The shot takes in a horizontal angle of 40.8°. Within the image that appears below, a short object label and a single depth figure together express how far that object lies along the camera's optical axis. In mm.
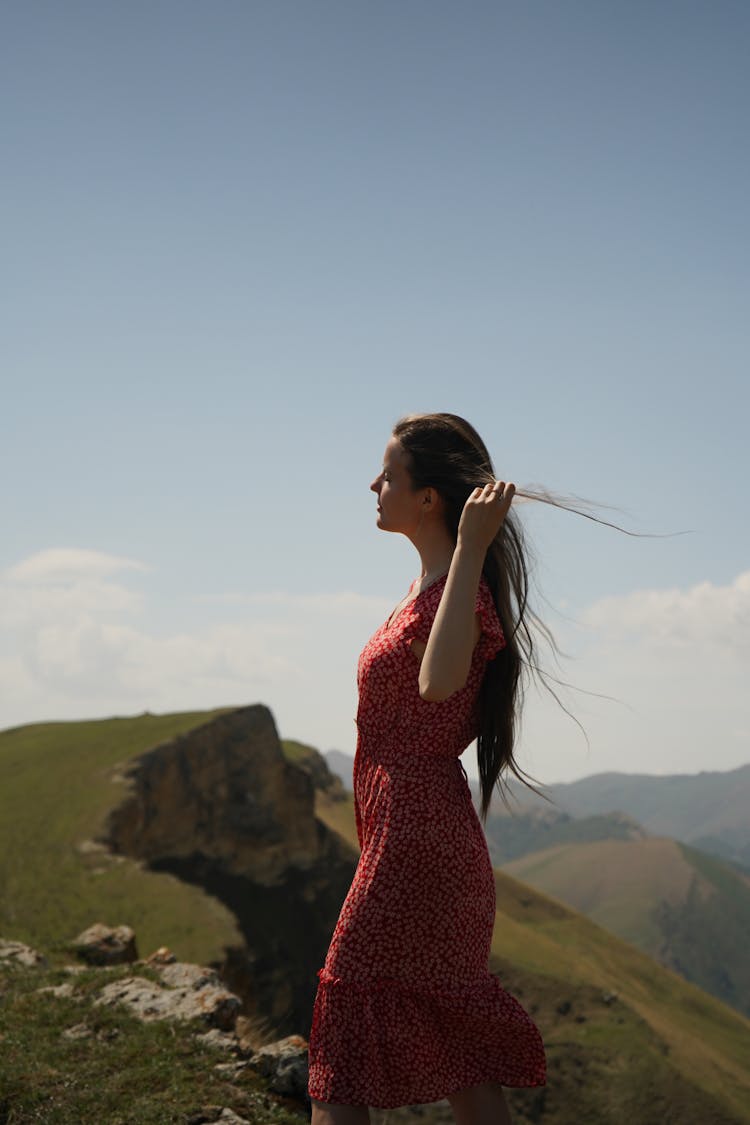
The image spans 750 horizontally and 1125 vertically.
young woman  3338
